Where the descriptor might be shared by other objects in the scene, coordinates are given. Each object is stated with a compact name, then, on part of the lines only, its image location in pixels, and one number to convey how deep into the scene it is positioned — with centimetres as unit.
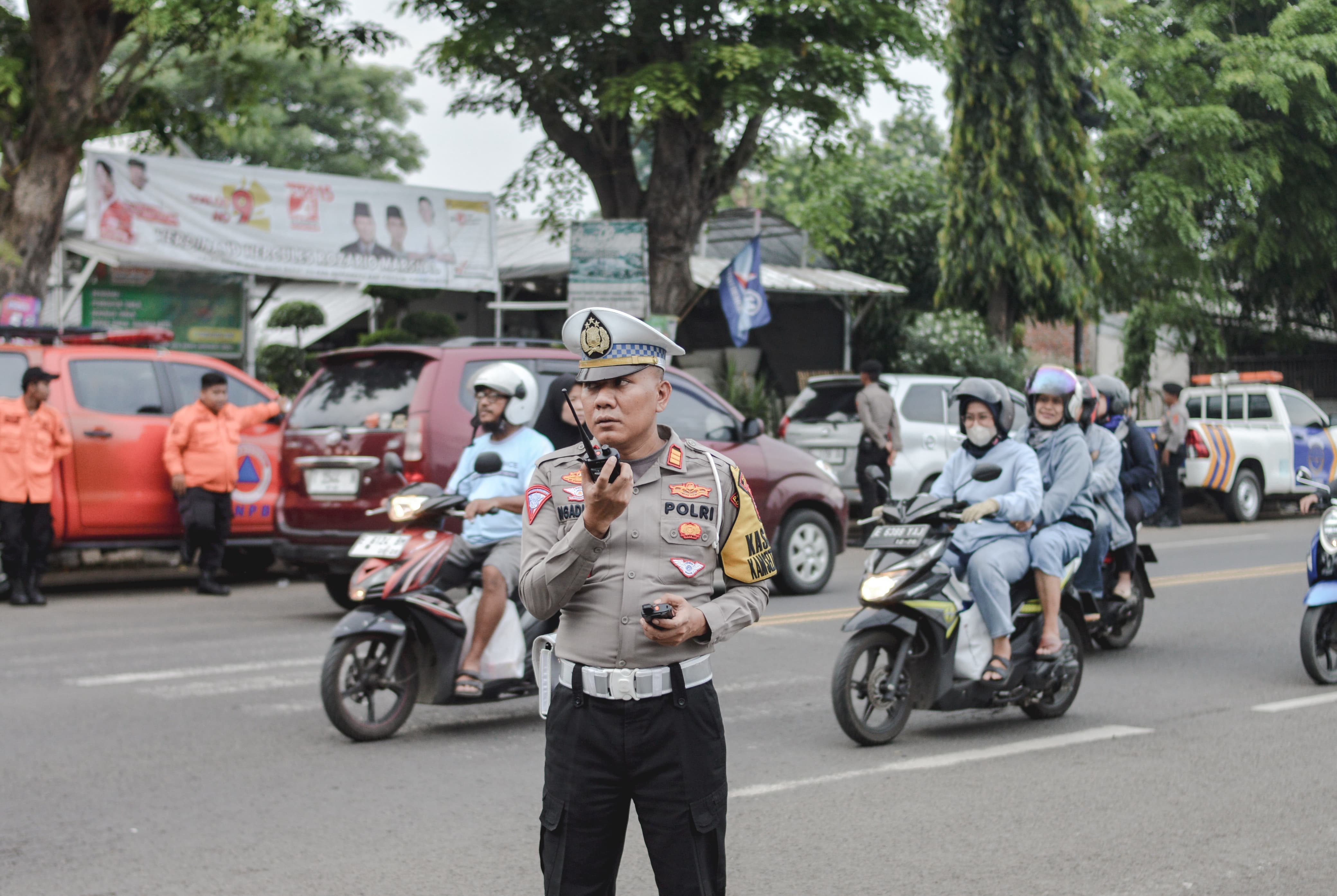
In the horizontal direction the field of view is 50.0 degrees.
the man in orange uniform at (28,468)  1106
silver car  1614
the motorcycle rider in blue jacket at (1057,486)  700
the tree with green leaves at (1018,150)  2283
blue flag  2005
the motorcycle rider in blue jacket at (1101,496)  840
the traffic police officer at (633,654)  308
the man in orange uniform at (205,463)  1180
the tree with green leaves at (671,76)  1658
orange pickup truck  1173
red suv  1009
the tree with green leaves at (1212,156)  2589
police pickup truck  1952
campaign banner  1681
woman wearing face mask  671
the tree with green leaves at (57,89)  1399
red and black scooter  656
